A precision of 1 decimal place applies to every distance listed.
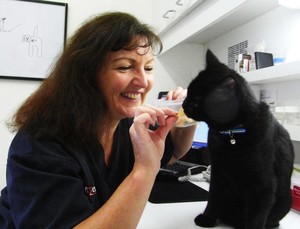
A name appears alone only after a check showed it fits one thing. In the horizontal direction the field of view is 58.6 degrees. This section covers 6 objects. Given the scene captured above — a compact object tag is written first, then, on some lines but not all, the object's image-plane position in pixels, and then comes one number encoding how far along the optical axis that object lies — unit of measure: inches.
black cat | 25.0
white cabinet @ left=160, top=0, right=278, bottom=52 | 40.5
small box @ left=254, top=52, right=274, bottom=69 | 45.5
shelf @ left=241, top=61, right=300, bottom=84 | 37.0
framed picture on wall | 69.4
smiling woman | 21.7
